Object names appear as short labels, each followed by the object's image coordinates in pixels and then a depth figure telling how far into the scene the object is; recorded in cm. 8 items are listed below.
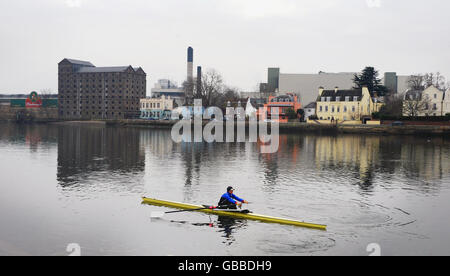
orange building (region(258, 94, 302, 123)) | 10480
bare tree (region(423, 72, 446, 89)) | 11550
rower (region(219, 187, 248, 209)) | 2136
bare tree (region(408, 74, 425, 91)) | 10741
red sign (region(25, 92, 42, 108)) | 15588
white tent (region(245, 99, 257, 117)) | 10894
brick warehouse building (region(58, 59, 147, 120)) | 14362
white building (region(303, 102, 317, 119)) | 10356
